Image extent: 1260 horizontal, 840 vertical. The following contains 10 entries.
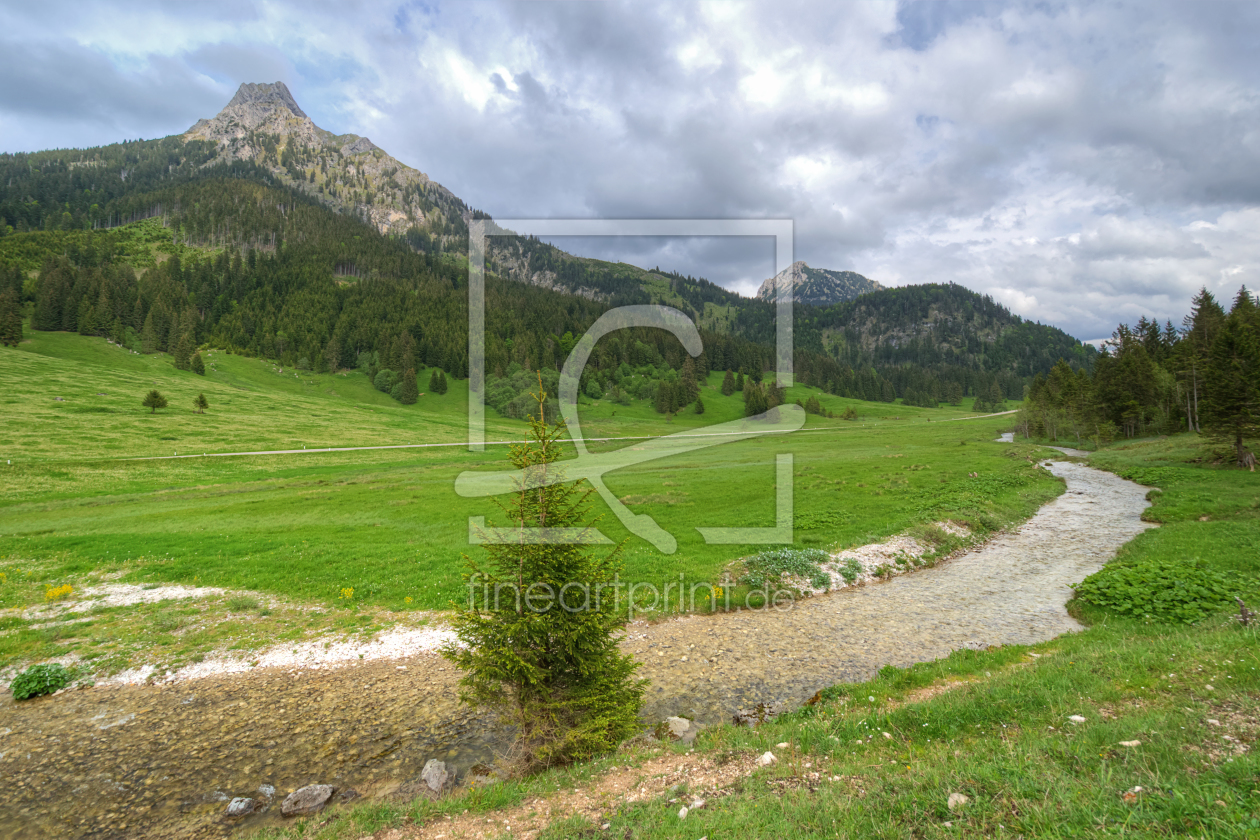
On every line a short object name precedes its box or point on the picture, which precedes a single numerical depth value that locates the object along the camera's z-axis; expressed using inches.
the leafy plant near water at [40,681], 563.5
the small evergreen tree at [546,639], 421.7
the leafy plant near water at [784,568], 899.4
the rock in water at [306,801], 405.7
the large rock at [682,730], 484.7
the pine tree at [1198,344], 2417.6
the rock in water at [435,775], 428.9
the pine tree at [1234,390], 1566.2
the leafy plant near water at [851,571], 941.1
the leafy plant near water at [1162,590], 615.5
